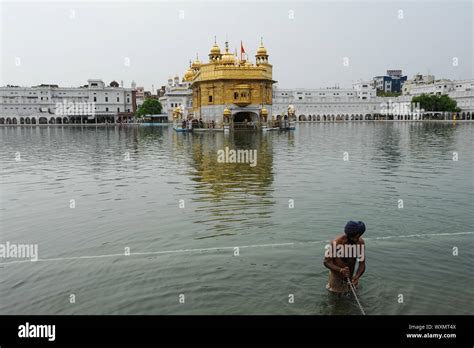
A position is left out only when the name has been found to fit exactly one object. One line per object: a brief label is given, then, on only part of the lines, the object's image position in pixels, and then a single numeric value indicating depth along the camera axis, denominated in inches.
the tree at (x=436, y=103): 4050.2
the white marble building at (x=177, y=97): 4150.8
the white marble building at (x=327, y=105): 4699.8
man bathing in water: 274.2
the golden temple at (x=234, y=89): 2674.7
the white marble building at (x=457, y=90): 4141.2
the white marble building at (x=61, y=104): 4158.5
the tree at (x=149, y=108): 4197.8
